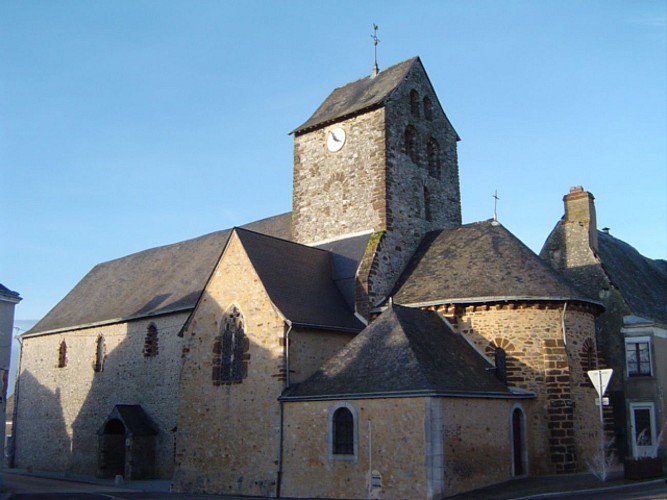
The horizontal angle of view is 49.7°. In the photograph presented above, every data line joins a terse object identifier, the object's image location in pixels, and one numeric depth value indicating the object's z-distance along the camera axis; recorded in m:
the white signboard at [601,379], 14.20
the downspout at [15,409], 34.47
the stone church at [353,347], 17.19
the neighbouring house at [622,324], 23.12
